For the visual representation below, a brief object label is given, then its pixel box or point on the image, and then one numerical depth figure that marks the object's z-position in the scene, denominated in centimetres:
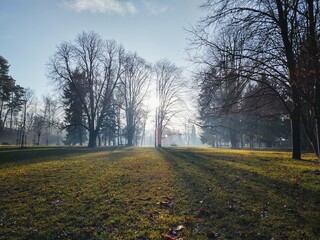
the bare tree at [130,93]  4297
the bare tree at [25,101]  5300
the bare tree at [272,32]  944
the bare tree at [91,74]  3206
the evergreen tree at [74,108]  3457
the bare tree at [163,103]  4024
